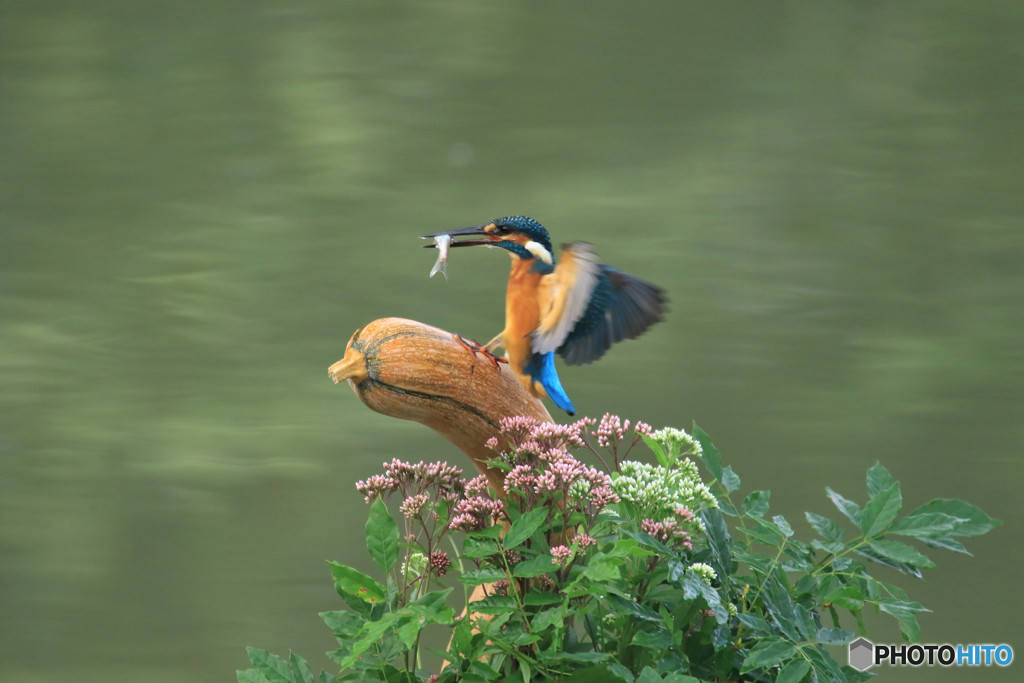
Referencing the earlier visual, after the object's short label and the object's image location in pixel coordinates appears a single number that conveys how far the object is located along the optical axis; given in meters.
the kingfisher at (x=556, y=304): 10.31
